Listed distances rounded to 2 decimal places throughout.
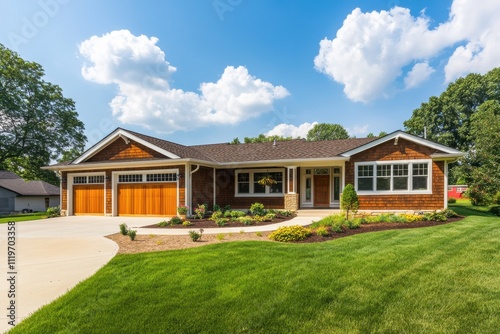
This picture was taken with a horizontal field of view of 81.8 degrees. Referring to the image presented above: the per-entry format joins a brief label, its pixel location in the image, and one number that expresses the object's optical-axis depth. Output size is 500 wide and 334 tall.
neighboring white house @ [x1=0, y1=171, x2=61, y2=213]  35.09
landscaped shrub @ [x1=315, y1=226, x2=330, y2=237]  8.11
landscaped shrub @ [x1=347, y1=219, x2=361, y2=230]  9.13
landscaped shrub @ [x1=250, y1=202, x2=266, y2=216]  14.48
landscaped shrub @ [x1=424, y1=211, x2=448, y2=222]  10.63
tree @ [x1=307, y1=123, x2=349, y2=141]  55.75
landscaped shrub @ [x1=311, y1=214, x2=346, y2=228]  9.95
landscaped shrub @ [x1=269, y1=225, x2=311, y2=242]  7.71
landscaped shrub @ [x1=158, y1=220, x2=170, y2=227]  11.87
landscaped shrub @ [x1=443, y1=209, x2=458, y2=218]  11.48
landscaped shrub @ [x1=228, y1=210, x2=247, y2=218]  13.63
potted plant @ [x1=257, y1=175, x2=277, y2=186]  16.62
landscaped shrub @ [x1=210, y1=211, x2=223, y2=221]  13.17
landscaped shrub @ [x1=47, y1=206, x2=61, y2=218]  17.56
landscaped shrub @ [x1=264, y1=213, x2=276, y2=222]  12.77
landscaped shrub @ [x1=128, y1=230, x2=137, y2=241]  8.33
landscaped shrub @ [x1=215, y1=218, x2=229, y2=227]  11.23
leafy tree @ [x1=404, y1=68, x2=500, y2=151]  33.59
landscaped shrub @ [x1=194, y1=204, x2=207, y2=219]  14.16
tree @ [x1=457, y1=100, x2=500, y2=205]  21.14
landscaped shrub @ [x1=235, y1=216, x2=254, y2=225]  11.57
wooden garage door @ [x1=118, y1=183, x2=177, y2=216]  15.31
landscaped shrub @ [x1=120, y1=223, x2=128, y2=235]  9.09
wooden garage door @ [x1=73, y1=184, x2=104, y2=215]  16.83
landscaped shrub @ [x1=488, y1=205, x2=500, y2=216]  17.49
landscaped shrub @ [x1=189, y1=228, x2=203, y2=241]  7.86
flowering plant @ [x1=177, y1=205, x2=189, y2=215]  14.02
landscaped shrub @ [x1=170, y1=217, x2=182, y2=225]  12.34
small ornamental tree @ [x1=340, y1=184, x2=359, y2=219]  10.92
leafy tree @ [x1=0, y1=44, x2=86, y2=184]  27.14
